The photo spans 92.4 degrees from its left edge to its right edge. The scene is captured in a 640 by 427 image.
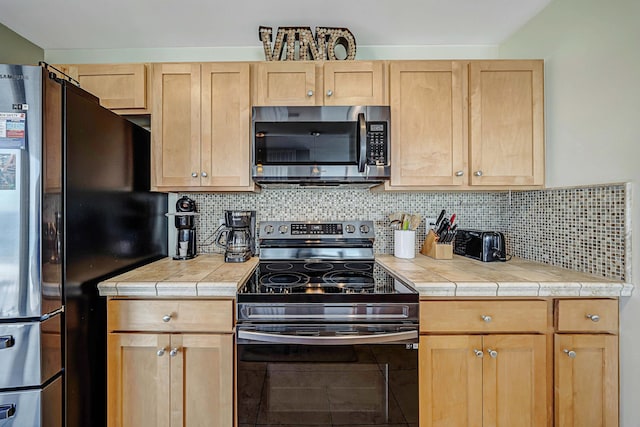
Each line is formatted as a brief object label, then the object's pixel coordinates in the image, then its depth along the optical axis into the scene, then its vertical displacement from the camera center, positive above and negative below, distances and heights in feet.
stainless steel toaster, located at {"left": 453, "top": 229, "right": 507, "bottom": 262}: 6.00 -0.68
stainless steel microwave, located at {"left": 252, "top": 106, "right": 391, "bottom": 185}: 5.58 +1.25
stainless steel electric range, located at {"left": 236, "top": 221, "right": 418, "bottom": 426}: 4.30 -2.07
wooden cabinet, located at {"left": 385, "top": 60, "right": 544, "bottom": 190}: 5.74 +1.72
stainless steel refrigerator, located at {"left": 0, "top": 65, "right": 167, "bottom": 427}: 3.72 -0.53
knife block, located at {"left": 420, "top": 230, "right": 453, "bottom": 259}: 6.30 -0.77
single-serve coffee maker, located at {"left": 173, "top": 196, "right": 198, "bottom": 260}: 6.23 -0.35
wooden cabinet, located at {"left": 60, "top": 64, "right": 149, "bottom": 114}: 5.83 +2.45
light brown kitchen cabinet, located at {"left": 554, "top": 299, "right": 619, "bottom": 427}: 4.34 -2.20
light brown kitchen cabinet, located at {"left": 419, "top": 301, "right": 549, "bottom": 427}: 4.39 -2.35
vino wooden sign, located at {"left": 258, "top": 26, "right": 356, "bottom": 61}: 5.99 +3.35
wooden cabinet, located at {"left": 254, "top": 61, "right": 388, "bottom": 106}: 5.78 +2.43
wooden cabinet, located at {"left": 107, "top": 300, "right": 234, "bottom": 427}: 4.46 -2.26
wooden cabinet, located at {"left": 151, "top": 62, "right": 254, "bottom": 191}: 5.77 +1.60
